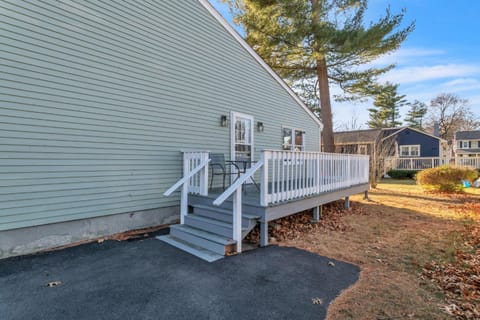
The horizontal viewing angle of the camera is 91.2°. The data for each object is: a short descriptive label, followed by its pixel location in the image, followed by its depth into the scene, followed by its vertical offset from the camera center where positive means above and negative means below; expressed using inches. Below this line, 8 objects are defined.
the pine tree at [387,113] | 1224.2 +238.1
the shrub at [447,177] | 396.8 -33.0
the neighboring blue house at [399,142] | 838.5 +59.9
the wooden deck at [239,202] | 144.0 -33.0
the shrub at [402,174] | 676.1 -45.3
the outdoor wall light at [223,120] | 253.3 +41.4
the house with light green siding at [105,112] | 138.5 +35.3
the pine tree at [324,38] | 366.3 +197.3
